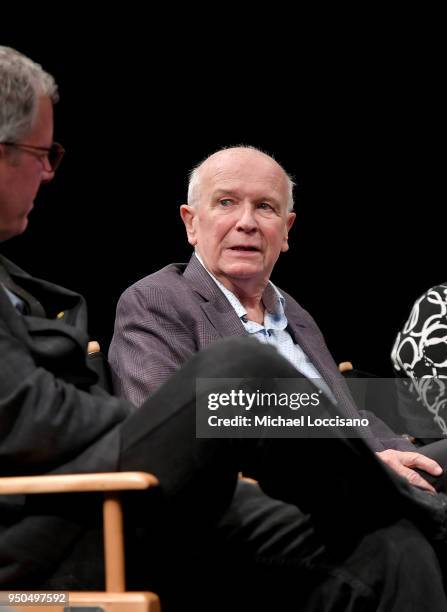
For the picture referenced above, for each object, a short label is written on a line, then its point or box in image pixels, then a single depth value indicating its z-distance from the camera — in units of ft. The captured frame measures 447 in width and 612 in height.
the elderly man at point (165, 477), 14.90
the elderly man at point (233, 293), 16.34
